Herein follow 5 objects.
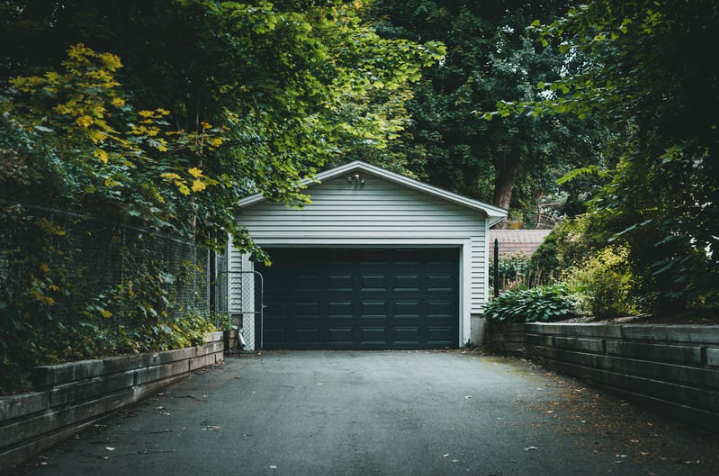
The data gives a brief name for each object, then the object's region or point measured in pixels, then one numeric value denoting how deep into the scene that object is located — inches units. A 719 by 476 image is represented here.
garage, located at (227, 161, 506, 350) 645.9
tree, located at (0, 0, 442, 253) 393.7
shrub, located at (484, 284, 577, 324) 476.3
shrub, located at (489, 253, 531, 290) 762.4
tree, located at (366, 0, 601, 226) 960.9
